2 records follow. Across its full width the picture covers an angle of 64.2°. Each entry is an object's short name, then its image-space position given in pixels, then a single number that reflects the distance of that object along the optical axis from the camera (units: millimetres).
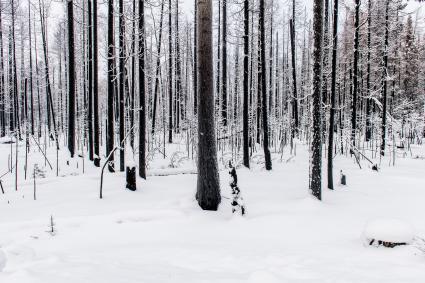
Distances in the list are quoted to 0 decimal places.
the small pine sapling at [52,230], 5672
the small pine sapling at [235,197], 7219
